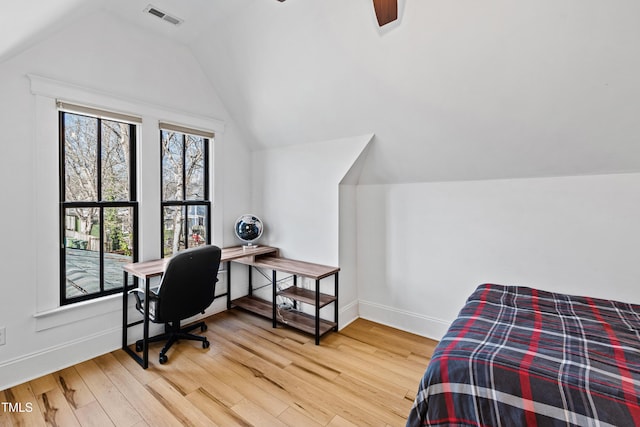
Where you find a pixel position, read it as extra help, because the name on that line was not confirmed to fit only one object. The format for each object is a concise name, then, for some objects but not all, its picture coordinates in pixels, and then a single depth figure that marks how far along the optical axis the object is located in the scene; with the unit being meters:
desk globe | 3.40
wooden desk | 2.30
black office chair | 2.26
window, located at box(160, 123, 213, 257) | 3.00
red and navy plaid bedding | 1.05
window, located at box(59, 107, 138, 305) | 2.35
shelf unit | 2.77
